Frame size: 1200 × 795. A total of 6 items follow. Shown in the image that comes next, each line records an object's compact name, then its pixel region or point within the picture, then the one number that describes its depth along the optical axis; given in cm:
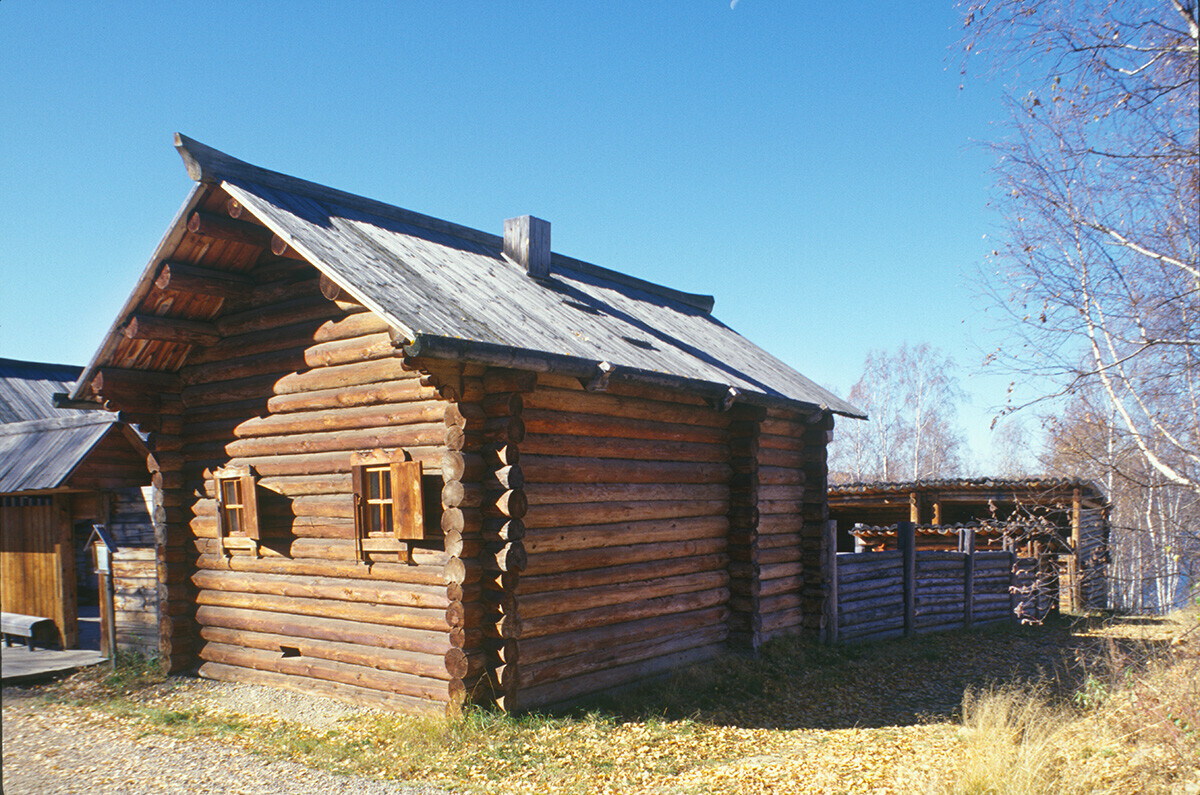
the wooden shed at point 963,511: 1941
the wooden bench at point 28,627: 1366
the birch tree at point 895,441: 3947
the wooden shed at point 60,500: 1305
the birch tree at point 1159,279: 647
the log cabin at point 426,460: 840
